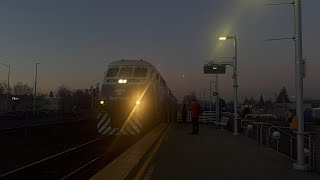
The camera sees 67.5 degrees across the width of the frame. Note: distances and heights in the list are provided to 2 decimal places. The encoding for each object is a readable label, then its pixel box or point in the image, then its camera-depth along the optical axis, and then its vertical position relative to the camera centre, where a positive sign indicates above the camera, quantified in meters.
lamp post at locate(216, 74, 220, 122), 20.21 -0.59
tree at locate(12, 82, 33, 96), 80.10 +3.25
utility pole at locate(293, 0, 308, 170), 5.90 +0.51
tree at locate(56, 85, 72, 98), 82.85 +2.71
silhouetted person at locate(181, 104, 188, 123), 22.29 -1.30
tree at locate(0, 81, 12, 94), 65.90 +3.13
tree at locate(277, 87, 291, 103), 94.47 +2.48
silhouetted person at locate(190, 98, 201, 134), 12.36 -0.61
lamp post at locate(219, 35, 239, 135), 13.18 +1.41
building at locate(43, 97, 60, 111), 45.66 -0.86
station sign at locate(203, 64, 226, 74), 18.50 +2.53
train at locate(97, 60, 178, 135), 11.80 +0.07
